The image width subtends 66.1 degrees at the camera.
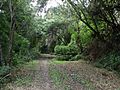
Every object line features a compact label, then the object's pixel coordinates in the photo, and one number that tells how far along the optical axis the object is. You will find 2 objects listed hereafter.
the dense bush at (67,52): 12.56
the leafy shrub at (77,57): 11.05
